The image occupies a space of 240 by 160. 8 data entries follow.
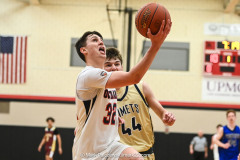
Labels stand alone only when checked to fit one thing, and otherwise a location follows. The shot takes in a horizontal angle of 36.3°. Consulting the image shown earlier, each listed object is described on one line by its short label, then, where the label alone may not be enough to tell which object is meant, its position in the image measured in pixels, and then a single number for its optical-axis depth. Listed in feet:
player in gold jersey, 13.07
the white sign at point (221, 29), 44.14
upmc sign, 43.24
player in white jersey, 9.81
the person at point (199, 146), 41.14
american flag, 43.98
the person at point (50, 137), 39.27
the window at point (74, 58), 45.09
